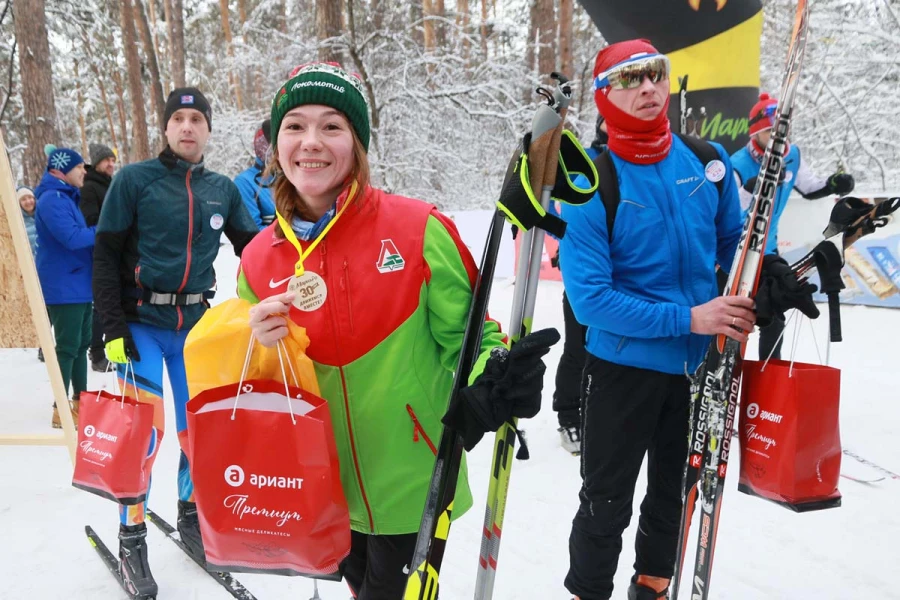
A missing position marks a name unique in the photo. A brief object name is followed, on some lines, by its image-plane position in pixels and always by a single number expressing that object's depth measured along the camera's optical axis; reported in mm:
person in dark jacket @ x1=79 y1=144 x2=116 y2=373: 5672
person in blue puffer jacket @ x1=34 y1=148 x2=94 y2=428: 4898
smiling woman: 1581
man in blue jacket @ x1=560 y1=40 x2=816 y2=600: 1999
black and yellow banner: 5969
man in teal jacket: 2754
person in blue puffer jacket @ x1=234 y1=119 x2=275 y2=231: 4723
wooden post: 3539
